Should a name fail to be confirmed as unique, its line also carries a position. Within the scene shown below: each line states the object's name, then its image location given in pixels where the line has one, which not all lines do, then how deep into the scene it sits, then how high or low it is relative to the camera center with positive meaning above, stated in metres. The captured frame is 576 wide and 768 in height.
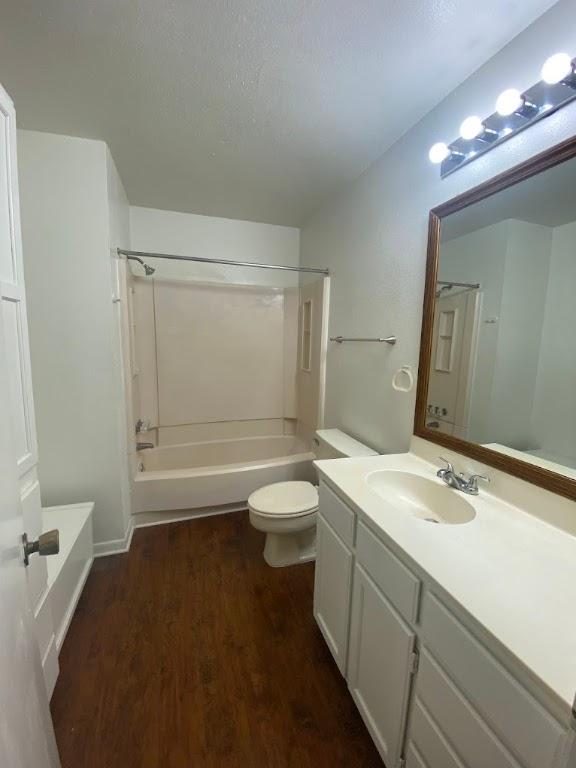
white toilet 1.79 -0.92
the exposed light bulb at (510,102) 1.01 +0.80
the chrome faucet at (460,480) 1.18 -0.50
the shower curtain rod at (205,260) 2.05 +0.59
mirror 0.96 +0.11
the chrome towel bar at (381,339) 1.70 +0.06
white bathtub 2.27 -1.02
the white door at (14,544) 0.54 -0.40
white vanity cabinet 0.58 -0.77
